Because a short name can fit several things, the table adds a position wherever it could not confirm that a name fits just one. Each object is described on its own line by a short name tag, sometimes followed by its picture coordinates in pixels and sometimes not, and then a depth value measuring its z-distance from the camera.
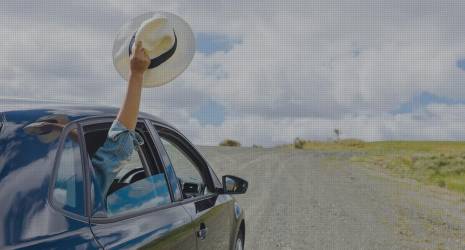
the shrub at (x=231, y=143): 54.98
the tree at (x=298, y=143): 71.51
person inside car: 2.97
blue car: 2.36
